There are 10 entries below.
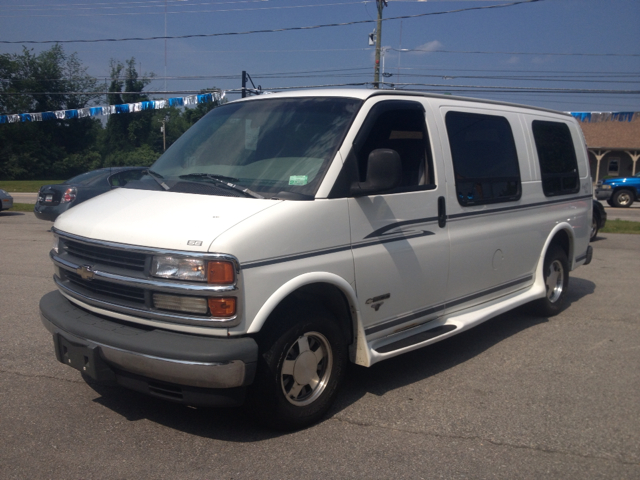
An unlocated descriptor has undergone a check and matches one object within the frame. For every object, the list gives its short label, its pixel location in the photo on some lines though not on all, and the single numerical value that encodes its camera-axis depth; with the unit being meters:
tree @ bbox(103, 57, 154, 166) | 56.75
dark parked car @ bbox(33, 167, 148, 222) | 12.95
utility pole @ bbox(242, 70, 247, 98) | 21.44
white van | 3.50
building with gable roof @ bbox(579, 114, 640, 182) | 42.28
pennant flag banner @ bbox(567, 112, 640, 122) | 23.56
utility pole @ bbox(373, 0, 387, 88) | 26.80
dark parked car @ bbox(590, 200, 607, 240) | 13.21
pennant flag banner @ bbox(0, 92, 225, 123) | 23.92
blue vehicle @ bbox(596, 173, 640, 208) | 25.48
